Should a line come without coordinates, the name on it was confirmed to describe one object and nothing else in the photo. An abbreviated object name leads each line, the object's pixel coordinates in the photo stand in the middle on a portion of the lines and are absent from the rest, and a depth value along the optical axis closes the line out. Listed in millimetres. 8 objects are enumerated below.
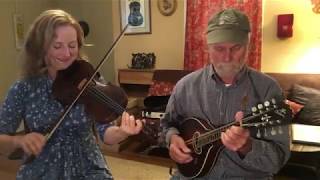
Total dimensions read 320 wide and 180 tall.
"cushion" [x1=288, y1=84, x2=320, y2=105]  2840
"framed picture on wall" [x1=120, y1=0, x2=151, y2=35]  4055
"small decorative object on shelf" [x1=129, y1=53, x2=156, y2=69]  4039
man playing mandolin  1193
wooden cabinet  3877
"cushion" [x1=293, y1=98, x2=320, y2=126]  2730
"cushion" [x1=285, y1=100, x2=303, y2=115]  2818
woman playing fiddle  1226
